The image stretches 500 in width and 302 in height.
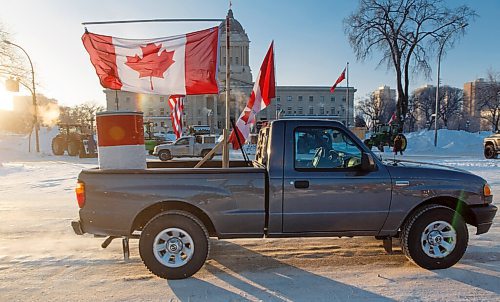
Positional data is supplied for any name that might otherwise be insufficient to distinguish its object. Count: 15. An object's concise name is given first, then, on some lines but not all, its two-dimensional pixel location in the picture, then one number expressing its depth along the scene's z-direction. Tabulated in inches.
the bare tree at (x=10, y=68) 1105.4
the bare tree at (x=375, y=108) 3249.8
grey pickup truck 165.2
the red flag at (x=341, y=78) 1114.6
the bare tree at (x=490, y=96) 2181.3
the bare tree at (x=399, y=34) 1250.0
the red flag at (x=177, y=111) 692.1
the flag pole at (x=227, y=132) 206.7
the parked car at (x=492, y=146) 778.8
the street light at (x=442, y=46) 1188.0
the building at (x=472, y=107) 3227.1
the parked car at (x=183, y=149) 851.4
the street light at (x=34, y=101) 1079.6
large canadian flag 225.9
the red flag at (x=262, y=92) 252.5
